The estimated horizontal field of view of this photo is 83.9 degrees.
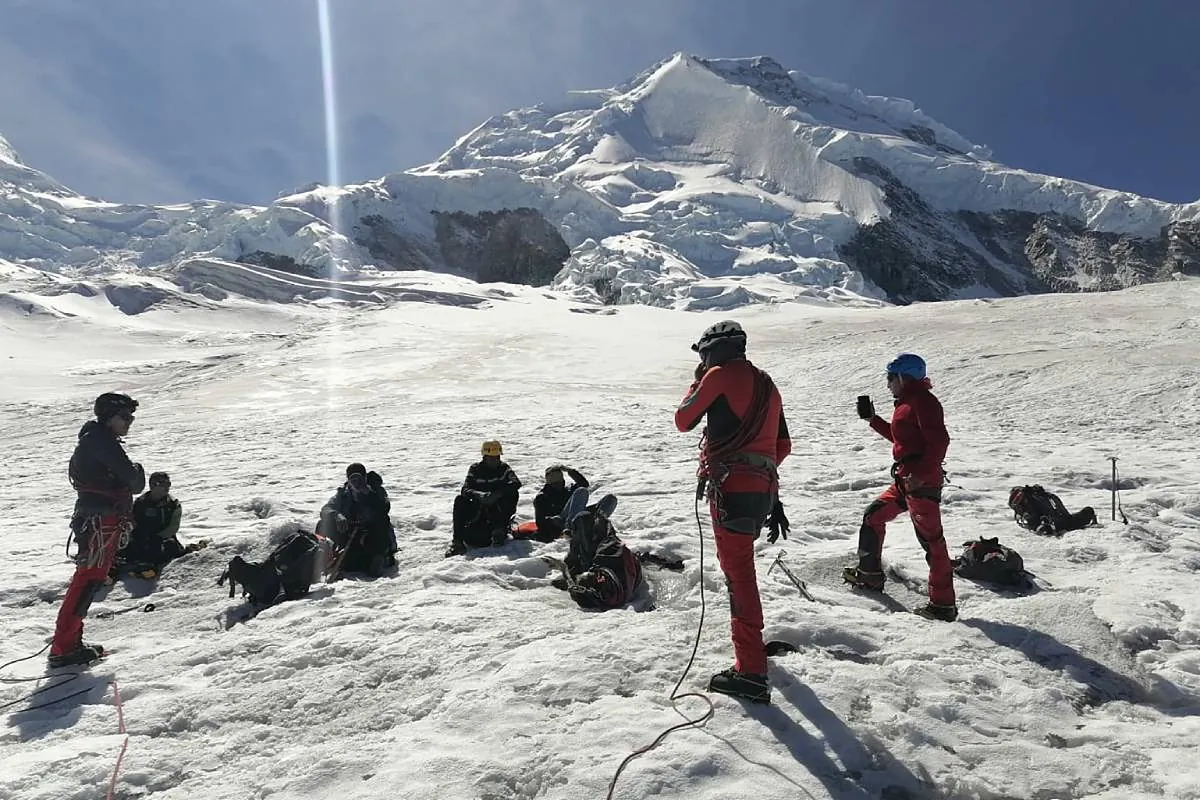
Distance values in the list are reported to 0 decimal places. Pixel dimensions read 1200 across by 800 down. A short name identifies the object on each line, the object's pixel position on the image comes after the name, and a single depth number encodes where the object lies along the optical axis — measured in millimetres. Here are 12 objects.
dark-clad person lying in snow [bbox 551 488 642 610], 5555
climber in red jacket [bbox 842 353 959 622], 5059
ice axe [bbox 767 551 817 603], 5582
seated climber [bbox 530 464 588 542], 7645
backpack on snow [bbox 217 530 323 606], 5961
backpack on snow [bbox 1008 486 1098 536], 7172
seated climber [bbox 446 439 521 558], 7336
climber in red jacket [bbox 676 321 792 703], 3910
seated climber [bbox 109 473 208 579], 7027
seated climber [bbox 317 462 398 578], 6797
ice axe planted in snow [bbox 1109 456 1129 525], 7291
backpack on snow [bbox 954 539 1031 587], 5762
